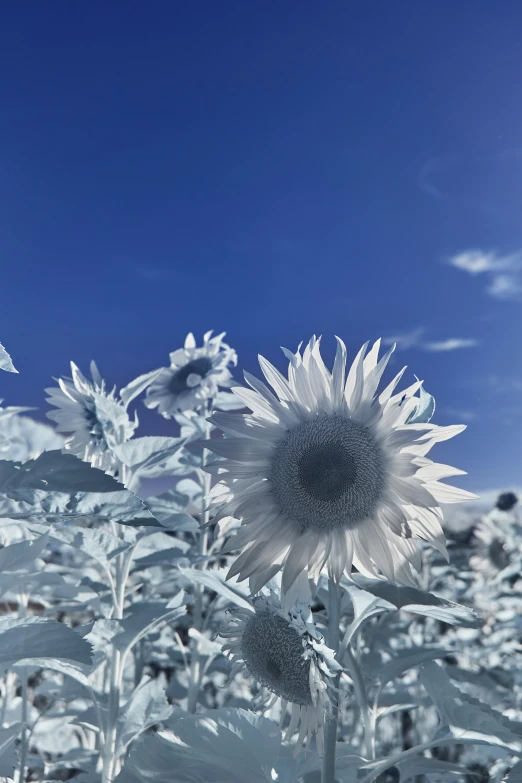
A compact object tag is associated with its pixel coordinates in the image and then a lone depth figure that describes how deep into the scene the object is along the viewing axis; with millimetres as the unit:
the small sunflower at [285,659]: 1023
